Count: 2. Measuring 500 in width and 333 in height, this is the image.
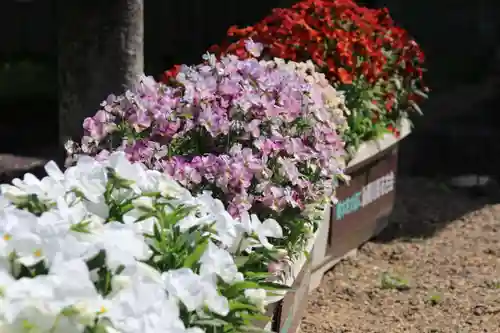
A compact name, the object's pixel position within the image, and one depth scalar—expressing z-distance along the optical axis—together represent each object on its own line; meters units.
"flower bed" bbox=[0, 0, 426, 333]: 3.08
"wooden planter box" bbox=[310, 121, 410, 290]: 8.19
